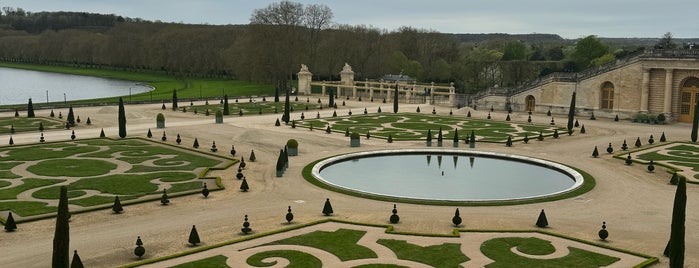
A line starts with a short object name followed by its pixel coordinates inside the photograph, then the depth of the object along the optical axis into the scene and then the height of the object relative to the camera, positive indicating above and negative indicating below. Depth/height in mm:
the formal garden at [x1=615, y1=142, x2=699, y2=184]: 44188 -5537
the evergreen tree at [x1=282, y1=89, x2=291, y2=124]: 69062 -3826
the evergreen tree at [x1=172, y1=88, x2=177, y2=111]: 84112 -3239
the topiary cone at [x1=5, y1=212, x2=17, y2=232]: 28031 -6830
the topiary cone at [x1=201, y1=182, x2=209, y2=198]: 35031 -6421
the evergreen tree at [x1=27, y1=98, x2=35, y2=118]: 71812 -4182
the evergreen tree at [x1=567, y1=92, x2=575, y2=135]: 64062 -3380
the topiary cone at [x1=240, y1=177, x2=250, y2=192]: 36781 -6372
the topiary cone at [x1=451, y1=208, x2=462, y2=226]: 30028 -6585
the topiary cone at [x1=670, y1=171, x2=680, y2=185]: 40031 -5924
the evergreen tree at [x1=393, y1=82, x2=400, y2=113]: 82456 -2749
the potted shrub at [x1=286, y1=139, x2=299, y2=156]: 48781 -5263
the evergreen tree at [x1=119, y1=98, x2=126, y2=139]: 56216 -4181
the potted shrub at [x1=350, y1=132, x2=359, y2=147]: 53781 -5053
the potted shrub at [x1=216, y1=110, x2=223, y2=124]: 68438 -4207
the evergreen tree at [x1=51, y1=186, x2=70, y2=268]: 21062 -5544
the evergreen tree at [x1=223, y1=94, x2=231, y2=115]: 76506 -3713
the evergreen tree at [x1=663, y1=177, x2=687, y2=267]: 23438 -5354
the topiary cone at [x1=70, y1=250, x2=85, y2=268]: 21641 -6528
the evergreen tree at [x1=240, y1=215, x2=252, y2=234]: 28164 -6783
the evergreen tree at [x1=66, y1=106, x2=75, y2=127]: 65312 -4596
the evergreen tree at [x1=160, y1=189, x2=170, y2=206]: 33156 -6565
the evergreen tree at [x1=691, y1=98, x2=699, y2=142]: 57875 -3317
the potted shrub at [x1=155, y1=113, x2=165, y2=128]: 63844 -4466
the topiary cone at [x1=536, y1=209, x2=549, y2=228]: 30078 -6583
